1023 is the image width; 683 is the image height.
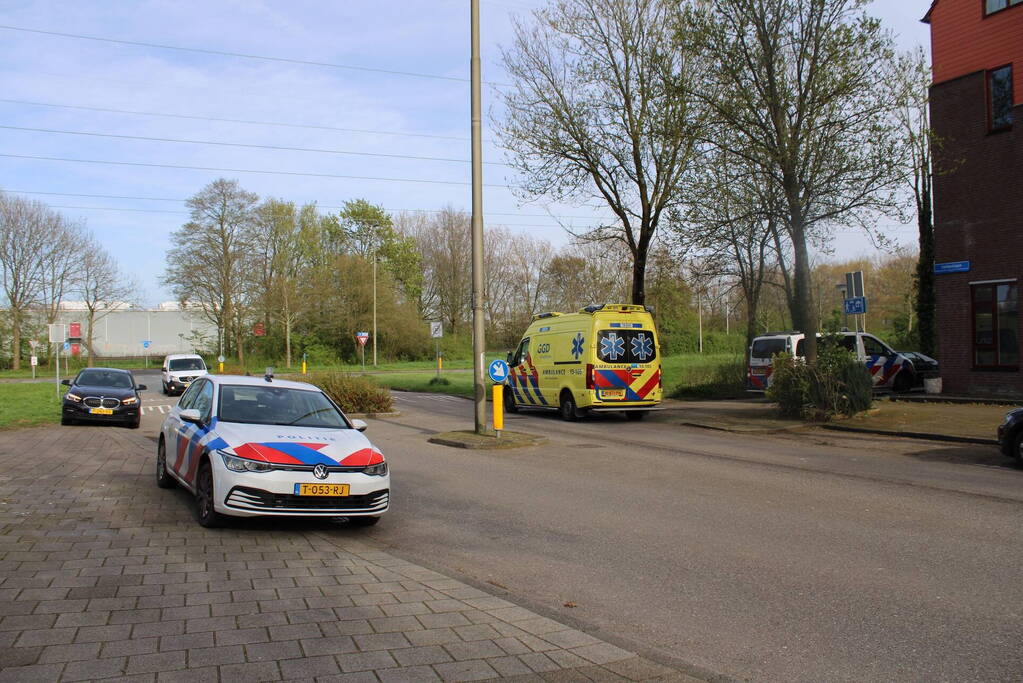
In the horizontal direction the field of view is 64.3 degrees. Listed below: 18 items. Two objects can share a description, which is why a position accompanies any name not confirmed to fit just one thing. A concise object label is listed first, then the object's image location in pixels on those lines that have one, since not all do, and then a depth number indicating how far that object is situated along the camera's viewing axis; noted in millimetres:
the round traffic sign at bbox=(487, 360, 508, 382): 15266
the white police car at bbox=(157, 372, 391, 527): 7043
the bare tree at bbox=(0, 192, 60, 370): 54812
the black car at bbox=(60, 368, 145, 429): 18484
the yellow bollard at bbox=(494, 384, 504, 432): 14953
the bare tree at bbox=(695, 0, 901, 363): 17469
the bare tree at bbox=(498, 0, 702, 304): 24422
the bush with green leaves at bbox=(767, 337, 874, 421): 17156
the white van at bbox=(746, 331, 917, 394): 23547
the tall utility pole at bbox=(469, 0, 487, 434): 14922
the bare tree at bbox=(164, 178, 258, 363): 56562
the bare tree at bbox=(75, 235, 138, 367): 58875
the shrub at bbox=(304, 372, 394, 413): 21984
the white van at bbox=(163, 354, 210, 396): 33969
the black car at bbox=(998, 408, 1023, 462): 11242
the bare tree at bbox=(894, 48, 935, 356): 31516
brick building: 19219
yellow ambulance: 19062
